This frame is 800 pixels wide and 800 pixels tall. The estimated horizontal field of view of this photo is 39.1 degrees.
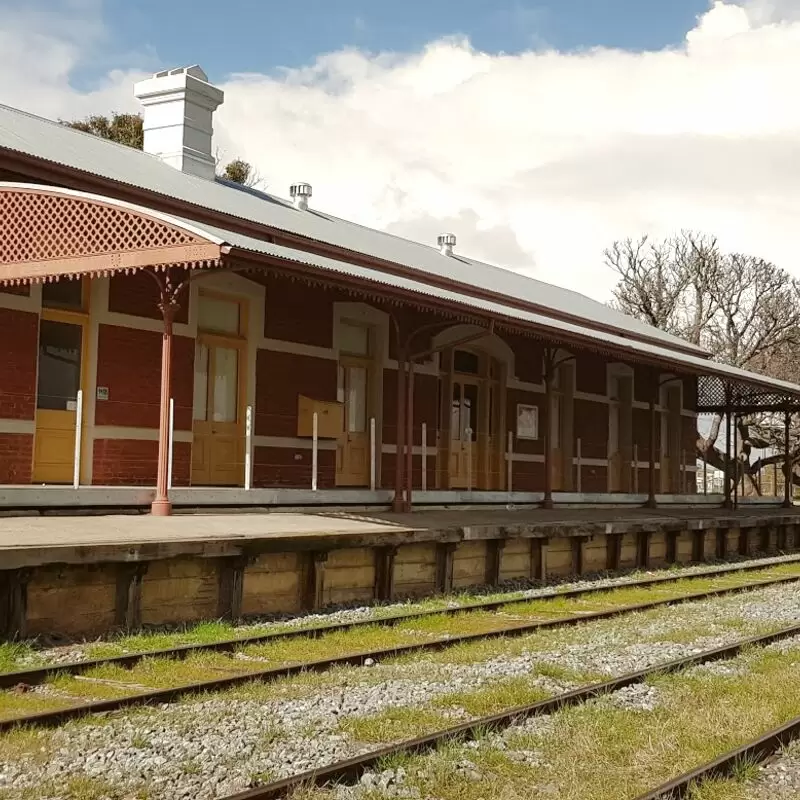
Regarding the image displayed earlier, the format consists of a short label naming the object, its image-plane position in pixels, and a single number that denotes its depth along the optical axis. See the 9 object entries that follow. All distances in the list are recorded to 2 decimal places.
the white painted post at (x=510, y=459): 19.53
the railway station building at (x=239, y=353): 11.73
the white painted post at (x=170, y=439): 11.67
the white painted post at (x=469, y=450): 18.06
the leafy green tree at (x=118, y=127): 35.09
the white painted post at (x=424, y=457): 16.95
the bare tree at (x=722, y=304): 43.47
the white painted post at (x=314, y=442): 14.57
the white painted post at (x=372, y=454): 15.57
